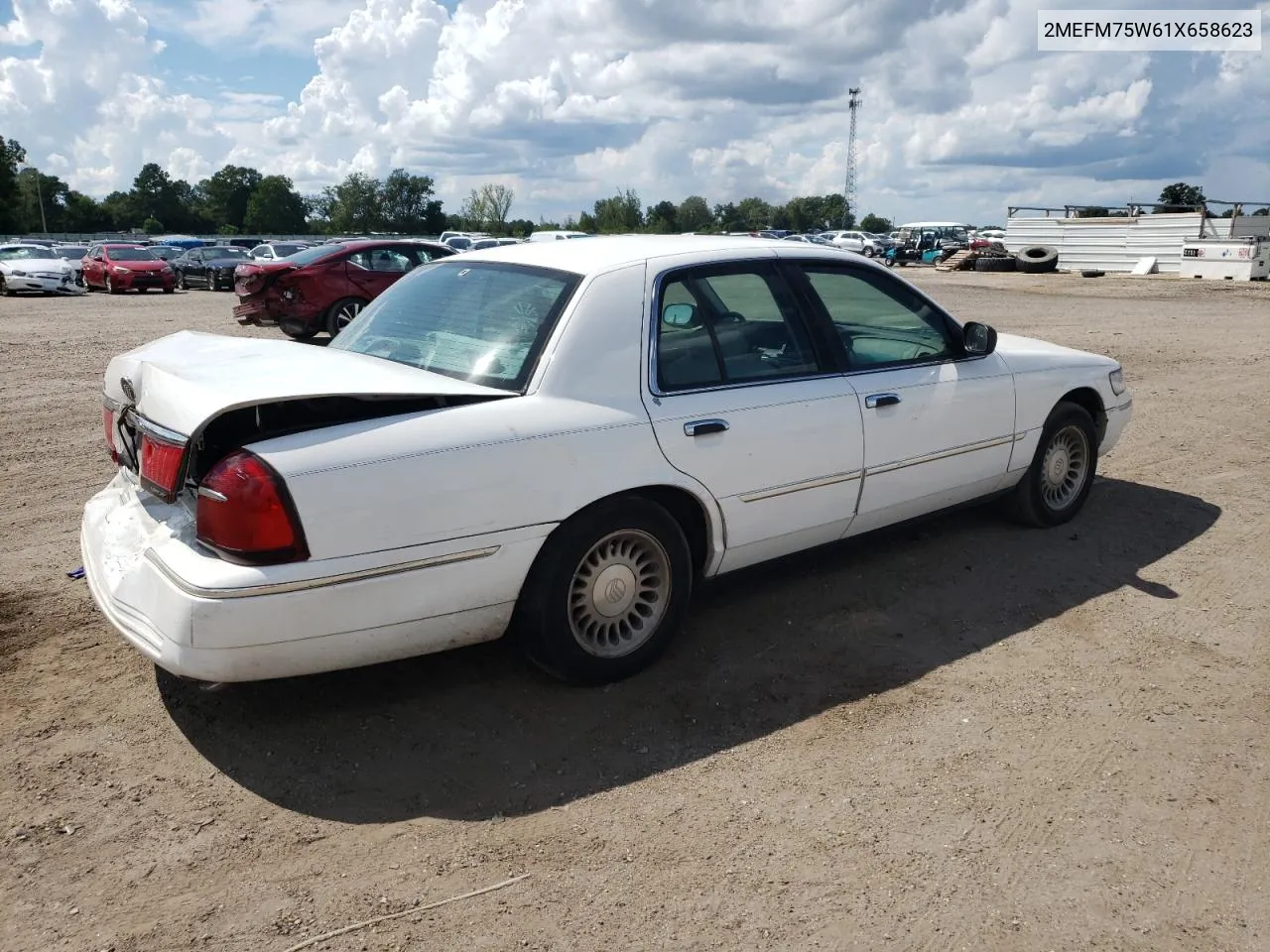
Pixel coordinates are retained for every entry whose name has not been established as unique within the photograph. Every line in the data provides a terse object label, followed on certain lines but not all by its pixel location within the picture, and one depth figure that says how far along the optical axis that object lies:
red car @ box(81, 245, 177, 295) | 27.44
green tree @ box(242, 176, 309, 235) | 114.44
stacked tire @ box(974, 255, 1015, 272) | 36.31
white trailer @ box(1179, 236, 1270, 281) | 29.69
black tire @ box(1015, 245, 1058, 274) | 36.00
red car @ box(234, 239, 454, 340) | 13.74
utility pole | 80.12
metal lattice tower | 95.69
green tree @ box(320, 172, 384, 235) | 113.50
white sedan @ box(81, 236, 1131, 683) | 2.98
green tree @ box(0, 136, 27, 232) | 76.50
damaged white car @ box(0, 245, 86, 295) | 25.95
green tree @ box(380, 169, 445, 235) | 112.25
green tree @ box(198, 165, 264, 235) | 119.00
